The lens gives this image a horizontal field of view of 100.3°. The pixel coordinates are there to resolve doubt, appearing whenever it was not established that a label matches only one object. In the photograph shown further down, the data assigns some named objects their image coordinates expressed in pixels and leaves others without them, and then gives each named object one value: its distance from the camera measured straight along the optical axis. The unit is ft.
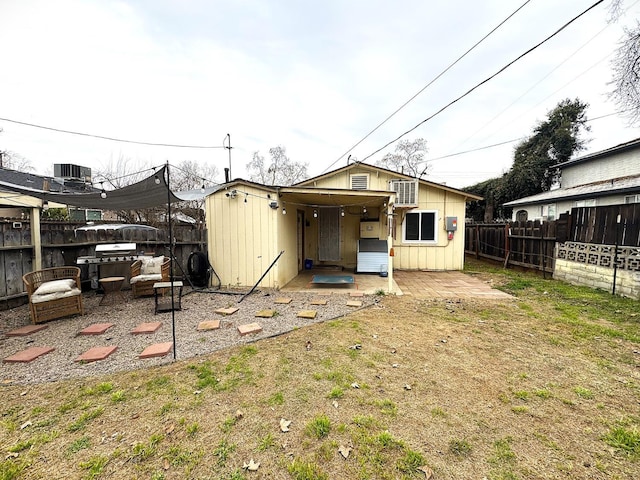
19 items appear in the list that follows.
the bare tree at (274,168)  69.05
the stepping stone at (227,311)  15.32
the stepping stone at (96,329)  12.34
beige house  20.76
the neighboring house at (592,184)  31.65
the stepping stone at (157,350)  10.28
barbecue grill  19.66
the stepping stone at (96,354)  9.93
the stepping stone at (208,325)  12.98
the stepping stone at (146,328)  12.53
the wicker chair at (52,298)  13.43
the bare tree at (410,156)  73.42
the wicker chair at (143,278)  18.49
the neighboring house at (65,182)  30.69
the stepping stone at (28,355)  9.80
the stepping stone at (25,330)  12.11
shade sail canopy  13.85
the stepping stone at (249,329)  12.39
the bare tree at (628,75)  20.69
